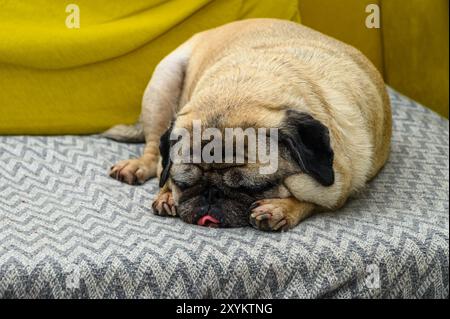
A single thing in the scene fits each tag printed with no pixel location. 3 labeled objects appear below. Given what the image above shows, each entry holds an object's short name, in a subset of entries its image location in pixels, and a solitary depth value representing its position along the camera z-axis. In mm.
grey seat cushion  2117
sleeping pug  2240
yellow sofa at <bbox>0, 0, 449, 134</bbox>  3000
